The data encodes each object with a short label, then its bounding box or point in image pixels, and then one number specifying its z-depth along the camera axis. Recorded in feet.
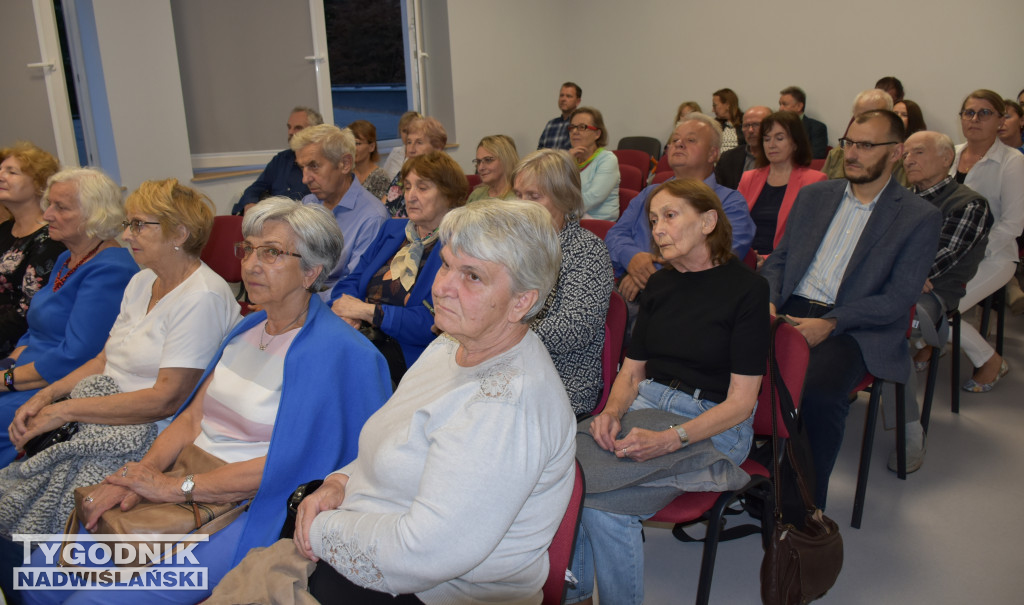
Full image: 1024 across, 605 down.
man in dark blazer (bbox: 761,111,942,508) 7.70
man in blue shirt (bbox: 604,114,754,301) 10.00
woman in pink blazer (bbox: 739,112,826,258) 11.69
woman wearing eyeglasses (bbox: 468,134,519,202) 11.50
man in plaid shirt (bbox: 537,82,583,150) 22.49
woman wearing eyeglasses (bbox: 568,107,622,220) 14.06
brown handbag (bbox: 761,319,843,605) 5.70
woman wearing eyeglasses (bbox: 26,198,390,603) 5.31
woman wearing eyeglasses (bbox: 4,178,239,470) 6.48
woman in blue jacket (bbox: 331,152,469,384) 7.92
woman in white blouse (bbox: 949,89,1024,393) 11.49
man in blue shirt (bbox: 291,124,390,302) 10.40
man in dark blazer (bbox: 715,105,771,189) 15.21
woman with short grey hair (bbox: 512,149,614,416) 6.80
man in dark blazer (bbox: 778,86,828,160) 20.84
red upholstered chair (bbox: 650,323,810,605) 5.88
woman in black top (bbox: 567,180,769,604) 5.92
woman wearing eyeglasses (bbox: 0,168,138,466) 7.73
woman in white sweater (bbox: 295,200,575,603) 3.80
